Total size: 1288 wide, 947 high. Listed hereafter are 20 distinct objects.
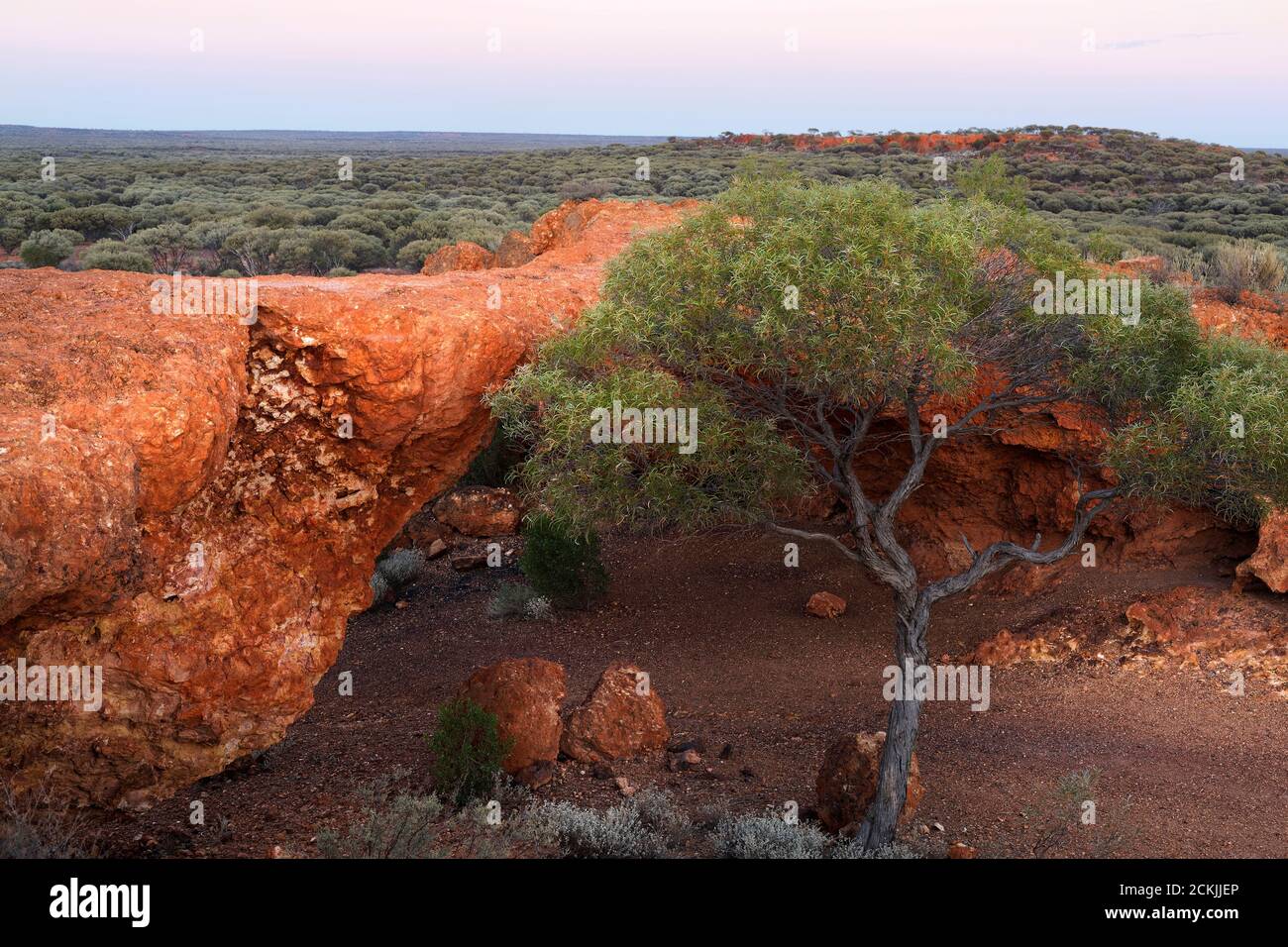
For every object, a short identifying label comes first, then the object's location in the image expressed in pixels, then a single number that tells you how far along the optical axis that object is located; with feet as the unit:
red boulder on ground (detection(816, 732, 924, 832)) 24.95
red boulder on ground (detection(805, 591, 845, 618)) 37.70
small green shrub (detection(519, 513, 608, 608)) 38.99
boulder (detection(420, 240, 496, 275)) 48.62
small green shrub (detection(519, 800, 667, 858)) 22.44
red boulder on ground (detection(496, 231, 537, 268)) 46.19
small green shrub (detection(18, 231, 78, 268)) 83.51
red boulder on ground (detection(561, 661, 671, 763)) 28.58
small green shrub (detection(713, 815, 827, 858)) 22.47
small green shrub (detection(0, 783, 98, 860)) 17.08
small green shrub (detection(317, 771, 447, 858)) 19.63
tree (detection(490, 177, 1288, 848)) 21.84
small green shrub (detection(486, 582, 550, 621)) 40.01
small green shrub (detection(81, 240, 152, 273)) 79.41
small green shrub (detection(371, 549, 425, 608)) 42.88
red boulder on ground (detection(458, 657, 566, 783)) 27.43
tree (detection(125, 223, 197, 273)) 81.92
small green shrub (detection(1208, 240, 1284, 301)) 45.78
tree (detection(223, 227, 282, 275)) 83.56
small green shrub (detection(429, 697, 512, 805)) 24.80
